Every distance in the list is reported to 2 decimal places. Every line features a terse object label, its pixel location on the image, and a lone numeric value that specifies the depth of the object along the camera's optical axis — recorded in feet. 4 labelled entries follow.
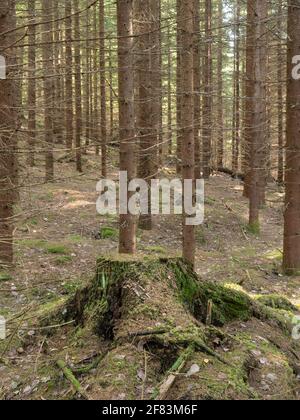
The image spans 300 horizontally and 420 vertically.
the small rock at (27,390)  14.40
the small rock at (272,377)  14.32
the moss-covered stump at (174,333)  13.35
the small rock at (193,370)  13.48
